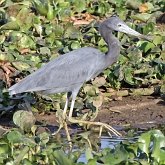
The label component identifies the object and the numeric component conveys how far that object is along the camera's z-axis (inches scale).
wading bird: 679.7
